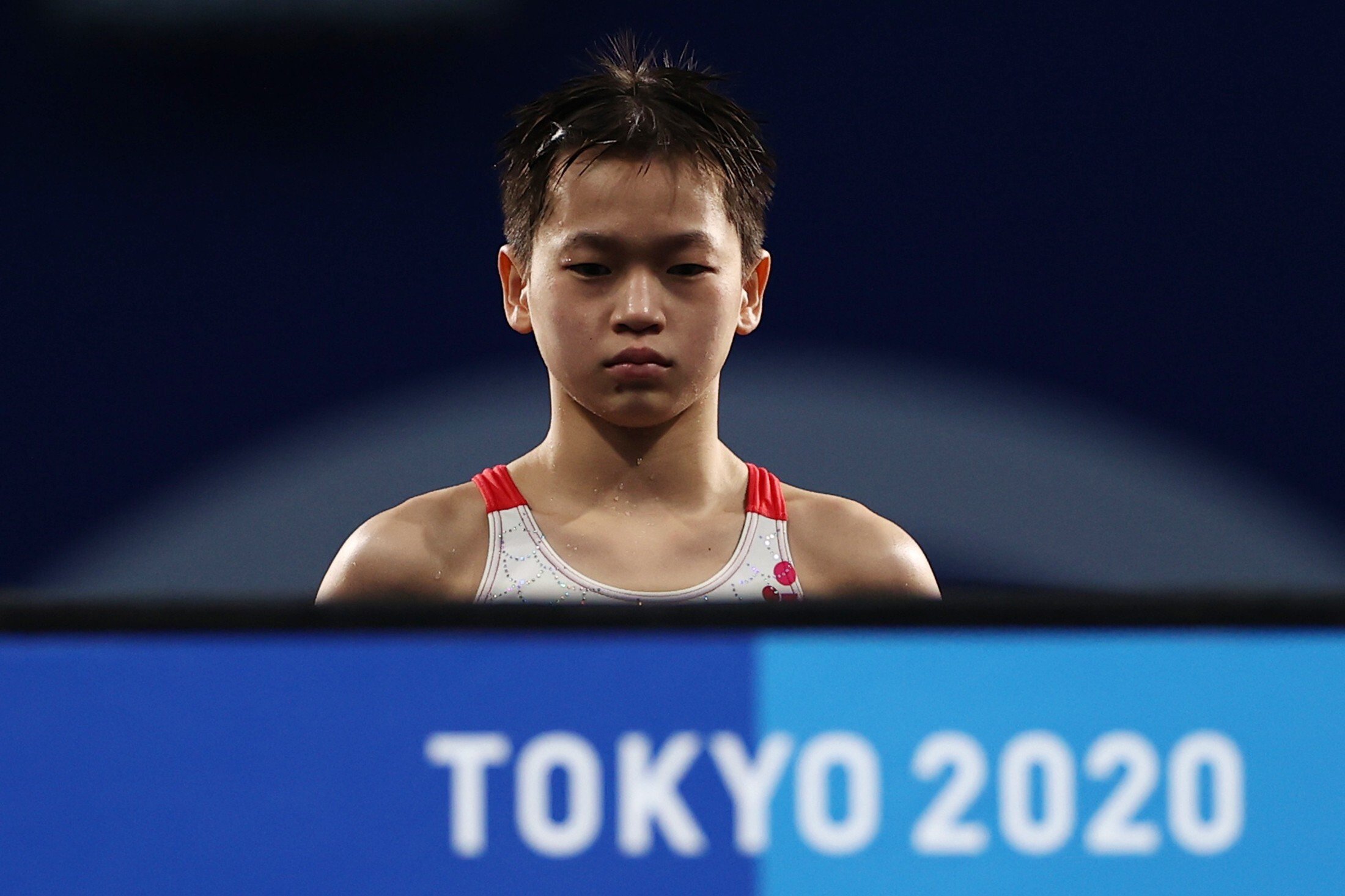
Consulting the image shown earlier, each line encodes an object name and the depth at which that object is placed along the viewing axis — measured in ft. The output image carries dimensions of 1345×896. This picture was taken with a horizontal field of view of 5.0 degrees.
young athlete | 29.89
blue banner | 28.48
